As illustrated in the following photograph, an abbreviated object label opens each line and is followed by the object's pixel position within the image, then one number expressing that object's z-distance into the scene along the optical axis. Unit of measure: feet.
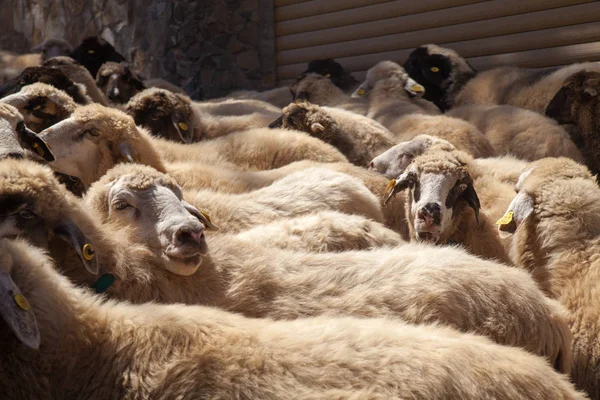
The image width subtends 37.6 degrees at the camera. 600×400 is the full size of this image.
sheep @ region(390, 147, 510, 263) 17.85
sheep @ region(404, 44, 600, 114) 31.17
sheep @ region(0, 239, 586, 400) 8.55
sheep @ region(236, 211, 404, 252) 15.39
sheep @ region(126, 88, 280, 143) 24.98
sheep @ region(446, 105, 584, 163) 25.43
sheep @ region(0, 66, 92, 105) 25.18
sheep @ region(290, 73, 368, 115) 33.96
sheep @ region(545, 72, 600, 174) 26.20
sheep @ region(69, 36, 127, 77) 40.09
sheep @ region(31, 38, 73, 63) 45.31
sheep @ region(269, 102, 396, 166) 25.26
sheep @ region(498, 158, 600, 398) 14.51
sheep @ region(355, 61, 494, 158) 25.48
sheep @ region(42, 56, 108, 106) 28.55
